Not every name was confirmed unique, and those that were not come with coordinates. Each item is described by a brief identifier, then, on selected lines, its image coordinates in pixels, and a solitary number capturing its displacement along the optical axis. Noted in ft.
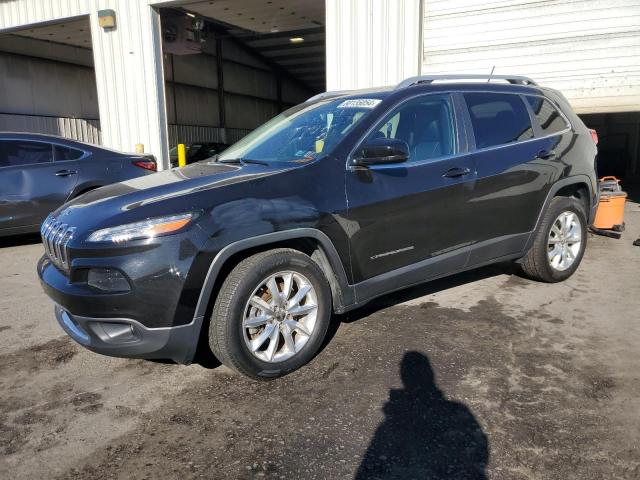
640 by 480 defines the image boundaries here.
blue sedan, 20.74
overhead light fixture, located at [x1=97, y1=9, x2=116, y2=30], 35.53
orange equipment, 21.77
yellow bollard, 30.99
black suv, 8.37
